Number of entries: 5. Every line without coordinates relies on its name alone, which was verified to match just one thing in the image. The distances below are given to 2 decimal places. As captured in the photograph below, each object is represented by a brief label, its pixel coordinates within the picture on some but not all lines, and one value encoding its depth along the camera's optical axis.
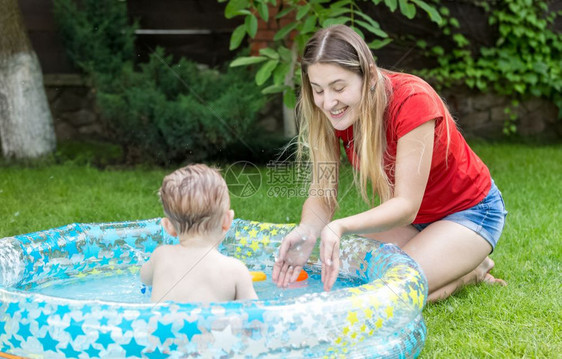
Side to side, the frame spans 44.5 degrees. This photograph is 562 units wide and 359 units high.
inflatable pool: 1.79
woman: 2.40
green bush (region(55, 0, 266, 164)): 5.36
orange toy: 2.80
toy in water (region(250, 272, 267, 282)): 2.79
